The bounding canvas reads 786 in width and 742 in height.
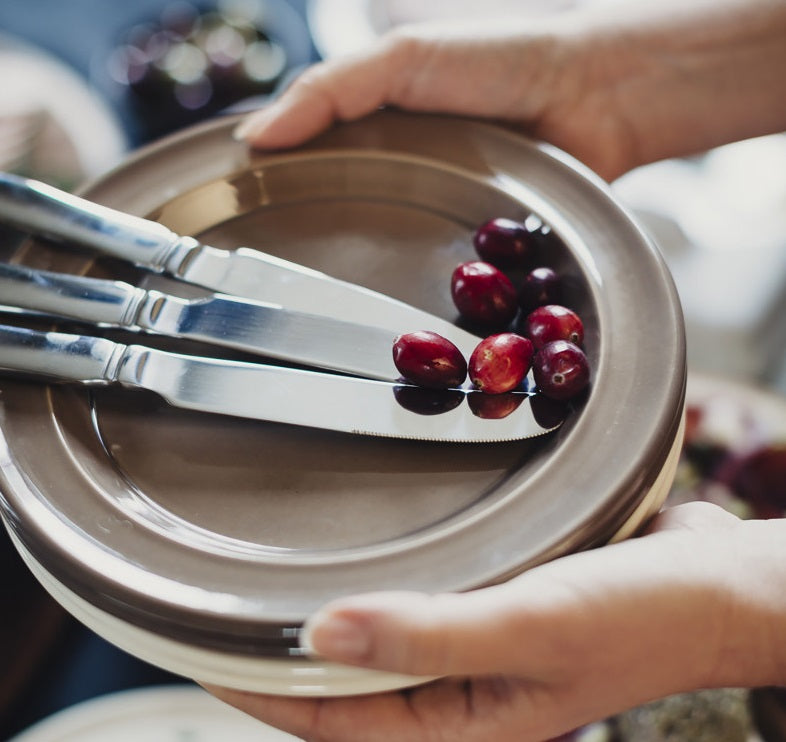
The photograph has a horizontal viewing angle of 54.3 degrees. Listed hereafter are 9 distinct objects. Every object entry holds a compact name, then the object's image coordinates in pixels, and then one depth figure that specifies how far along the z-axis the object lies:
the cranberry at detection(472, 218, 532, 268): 0.60
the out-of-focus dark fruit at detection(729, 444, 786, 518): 0.84
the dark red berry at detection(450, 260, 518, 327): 0.56
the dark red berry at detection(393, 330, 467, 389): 0.50
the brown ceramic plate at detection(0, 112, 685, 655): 0.43
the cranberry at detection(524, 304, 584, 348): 0.53
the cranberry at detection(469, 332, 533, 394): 0.51
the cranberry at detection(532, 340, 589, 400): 0.49
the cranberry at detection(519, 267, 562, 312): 0.57
